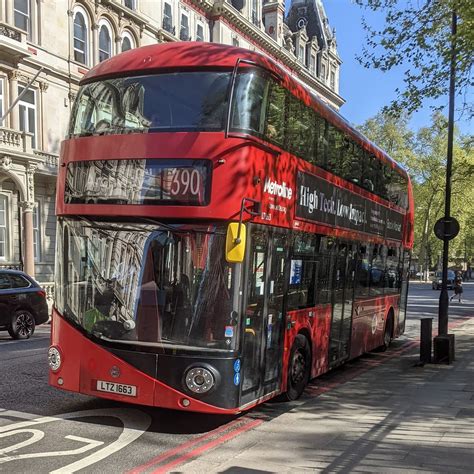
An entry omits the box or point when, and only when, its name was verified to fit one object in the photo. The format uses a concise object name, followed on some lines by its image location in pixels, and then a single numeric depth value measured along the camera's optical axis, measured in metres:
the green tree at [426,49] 11.10
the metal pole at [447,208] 11.11
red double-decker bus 5.61
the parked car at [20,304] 12.99
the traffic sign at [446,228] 11.33
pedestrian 30.50
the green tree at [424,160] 56.12
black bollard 10.45
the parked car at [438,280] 47.25
